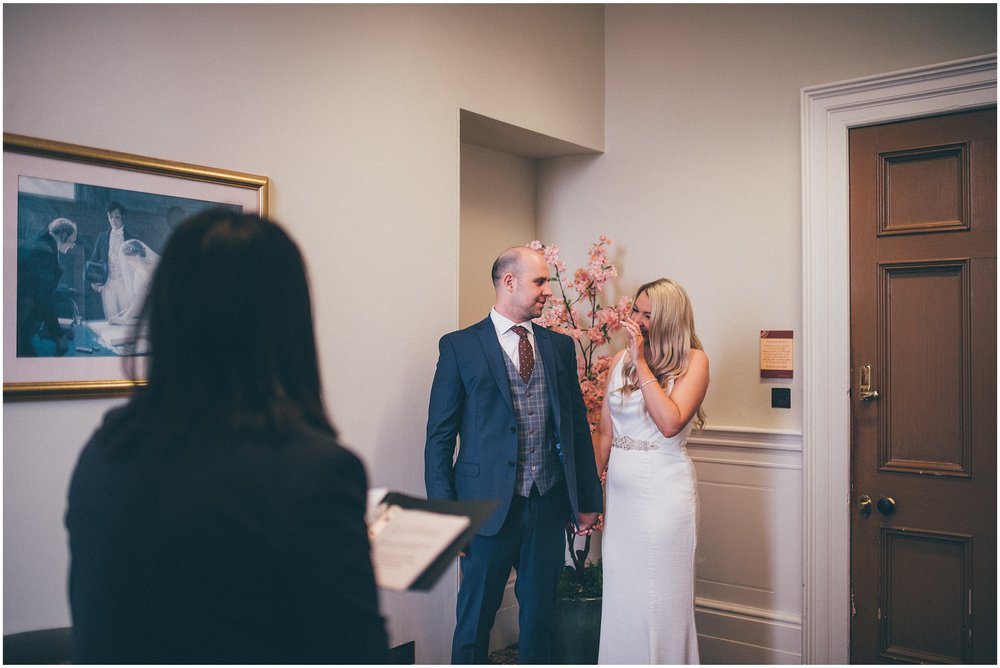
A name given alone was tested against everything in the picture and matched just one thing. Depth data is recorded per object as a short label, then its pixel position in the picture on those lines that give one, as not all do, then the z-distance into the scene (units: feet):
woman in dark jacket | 3.04
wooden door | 9.68
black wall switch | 11.14
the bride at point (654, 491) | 9.22
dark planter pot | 10.64
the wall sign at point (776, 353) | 11.12
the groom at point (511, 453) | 8.69
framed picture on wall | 6.31
